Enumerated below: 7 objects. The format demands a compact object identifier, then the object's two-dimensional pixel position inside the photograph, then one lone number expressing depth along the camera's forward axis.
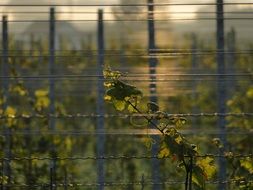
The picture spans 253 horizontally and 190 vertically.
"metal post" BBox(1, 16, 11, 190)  9.36
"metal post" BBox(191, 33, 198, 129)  15.95
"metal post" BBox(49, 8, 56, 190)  11.48
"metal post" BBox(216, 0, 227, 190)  8.82
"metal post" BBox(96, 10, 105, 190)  9.43
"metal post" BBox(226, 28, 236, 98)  13.74
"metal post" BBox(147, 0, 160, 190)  8.75
